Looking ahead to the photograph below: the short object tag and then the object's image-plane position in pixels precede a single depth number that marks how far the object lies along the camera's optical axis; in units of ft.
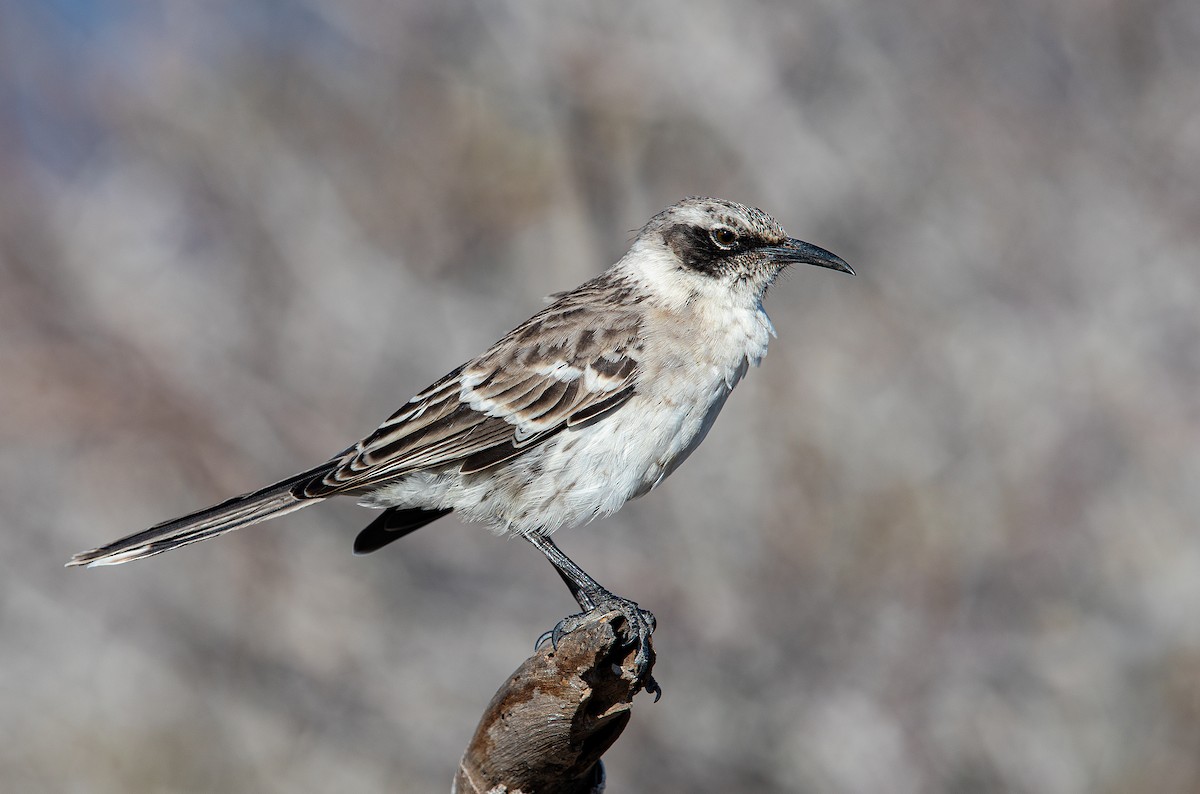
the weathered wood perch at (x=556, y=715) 23.20
